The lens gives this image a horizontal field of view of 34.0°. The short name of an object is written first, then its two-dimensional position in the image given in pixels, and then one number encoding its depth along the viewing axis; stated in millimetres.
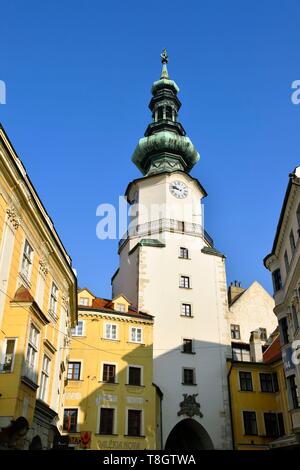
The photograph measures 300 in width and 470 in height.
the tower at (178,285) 37969
